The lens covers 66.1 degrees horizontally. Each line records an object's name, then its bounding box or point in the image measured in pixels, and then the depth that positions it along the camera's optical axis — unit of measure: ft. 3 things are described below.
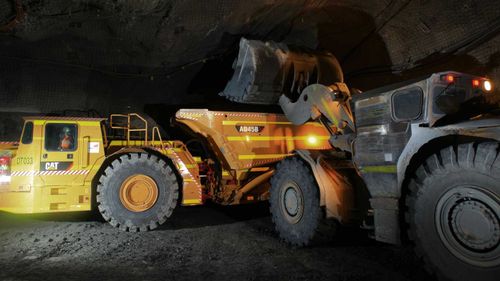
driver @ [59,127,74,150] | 20.20
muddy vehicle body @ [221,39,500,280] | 10.14
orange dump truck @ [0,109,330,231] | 19.60
